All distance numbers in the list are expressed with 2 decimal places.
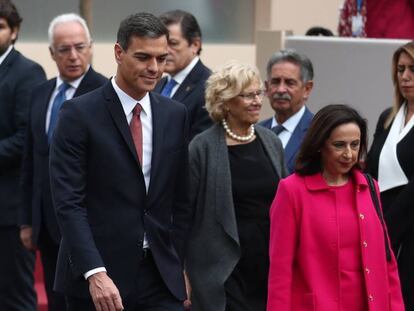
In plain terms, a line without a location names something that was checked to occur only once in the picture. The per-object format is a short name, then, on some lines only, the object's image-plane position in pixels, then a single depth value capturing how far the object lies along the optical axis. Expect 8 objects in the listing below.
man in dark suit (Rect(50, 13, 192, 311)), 13.30
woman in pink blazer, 13.28
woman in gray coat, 15.78
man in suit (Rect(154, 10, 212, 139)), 17.64
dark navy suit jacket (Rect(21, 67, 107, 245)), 17.47
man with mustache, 17.37
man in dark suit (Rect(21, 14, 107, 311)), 17.52
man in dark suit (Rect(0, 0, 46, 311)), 18.77
